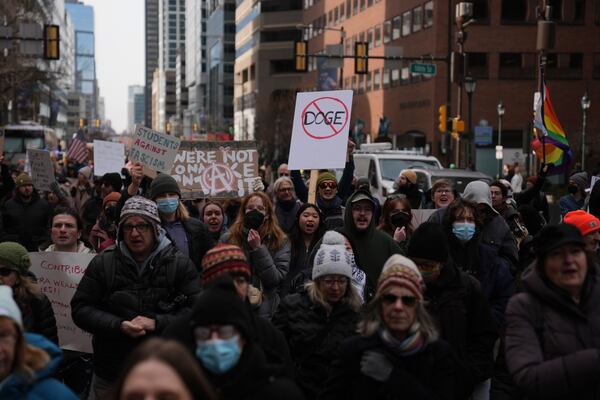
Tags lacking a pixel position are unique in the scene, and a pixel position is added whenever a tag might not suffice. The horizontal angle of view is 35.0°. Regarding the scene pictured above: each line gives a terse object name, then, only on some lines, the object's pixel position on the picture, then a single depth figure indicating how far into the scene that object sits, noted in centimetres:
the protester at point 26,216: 1148
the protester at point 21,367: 385
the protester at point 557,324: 406
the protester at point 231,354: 365
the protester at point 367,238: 730
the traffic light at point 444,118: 3250
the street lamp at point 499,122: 3769
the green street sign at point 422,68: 2952
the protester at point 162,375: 307
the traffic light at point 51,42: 2556
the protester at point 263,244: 691
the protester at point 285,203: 1033
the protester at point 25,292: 568
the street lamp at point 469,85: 3212
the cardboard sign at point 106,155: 1625
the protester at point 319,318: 529
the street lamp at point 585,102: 4100
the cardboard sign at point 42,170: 1338
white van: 2296
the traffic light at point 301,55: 3039
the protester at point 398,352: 432
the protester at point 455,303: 537
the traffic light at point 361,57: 3020
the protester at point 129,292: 557
